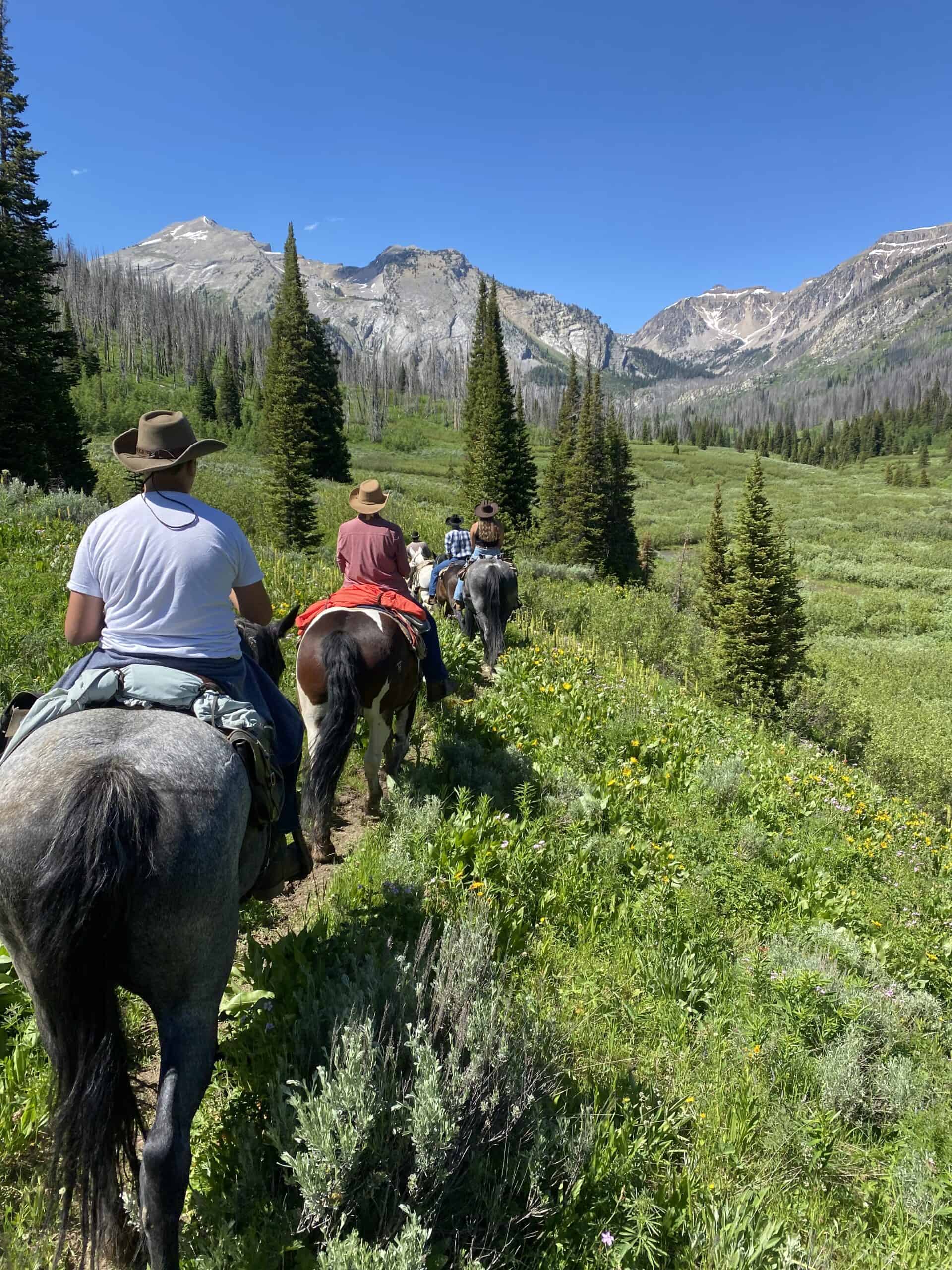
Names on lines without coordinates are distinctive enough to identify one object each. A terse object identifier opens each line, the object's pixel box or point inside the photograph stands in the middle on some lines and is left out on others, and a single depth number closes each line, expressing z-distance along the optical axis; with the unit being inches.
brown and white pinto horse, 206.8
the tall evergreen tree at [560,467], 1658.5
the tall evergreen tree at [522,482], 1566.3
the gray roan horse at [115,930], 80.1
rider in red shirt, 252.1
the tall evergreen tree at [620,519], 1669.5
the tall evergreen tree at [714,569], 1202.6
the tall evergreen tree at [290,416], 1091.3
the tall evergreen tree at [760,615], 763.4
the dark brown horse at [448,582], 510.9
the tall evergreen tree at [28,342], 847.7
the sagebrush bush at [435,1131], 86.7
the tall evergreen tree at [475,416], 1544.0
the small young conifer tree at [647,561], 1791.3
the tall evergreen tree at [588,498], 1550.2
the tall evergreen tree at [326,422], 1795.0
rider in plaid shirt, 535.2
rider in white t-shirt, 110.8
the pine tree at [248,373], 4131.4
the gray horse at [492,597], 434.0
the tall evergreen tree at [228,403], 2938.0
